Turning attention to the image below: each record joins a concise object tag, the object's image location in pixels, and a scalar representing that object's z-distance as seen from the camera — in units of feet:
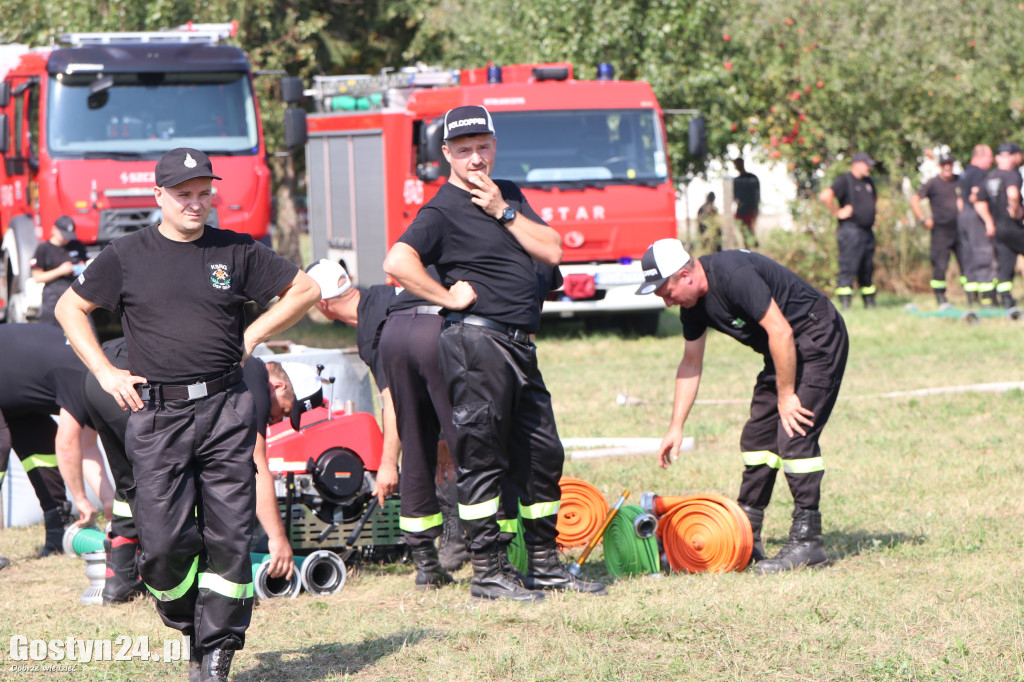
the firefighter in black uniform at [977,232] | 102.84
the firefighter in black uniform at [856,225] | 106.33
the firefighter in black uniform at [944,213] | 108.95
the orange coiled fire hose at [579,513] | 43.14
